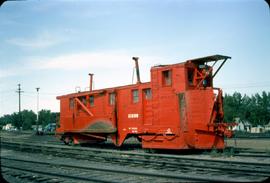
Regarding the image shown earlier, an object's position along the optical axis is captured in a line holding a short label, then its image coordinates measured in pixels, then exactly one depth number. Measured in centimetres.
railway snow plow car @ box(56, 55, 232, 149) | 1459
